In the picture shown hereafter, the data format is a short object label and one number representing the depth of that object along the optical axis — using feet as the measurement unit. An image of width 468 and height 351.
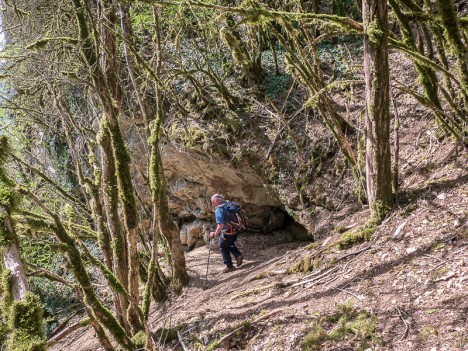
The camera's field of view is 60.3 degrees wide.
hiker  26.55
